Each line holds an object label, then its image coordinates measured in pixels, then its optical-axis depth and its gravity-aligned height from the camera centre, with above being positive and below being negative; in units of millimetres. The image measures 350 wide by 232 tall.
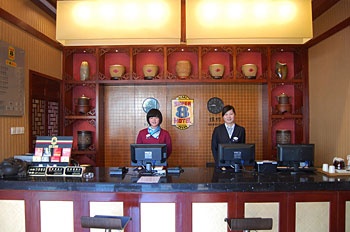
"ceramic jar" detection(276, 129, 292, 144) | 4613 -355
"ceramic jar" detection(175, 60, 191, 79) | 4551 +741
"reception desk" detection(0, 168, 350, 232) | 2398 -759
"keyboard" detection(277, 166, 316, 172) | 2930 -574
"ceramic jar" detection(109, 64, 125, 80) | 4590 +721
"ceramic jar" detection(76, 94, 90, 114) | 4660 +161
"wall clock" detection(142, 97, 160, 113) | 4957 +186
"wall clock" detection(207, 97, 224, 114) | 4930 +166
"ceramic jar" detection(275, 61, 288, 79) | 4582 +707
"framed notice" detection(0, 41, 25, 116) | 3146 +408
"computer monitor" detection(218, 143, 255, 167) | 2854 -399
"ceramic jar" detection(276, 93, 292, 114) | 4586 +169
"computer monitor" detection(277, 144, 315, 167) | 2816 -387
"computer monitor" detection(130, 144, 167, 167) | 2768 -377
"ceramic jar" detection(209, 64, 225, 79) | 4520 +714
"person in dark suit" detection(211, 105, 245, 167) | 3495 -234
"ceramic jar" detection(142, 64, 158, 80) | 4559 +721
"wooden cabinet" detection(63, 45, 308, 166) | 4633 +634
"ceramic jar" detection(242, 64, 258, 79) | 4535 +715
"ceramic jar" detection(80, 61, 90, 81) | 4676 +725
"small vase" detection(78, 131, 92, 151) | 4641 -410
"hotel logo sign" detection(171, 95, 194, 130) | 4941 +44
